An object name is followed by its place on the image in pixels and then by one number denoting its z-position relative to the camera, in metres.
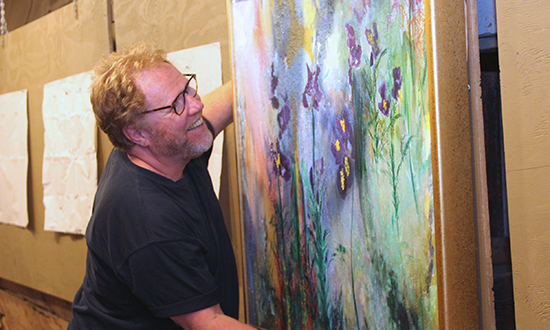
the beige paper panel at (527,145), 1.02
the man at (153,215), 1.20
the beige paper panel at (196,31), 1.78
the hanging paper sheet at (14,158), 2.94
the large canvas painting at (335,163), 1.09
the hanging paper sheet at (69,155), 2.45
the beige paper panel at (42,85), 2.40
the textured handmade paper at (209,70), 1.80
